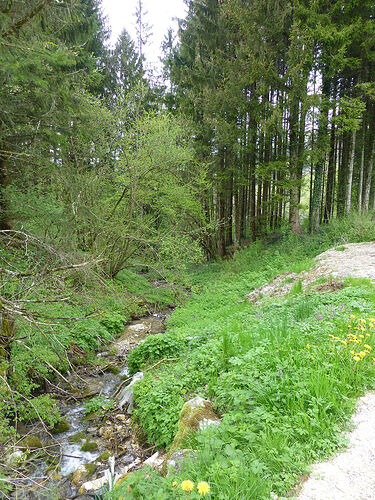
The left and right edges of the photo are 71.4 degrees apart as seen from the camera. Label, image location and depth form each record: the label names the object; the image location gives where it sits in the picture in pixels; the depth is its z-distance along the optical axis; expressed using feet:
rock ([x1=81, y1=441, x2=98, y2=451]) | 12.53
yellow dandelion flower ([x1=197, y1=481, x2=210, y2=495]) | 4.78
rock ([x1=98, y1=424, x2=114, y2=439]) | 13.23
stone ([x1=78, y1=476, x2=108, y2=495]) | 10.33
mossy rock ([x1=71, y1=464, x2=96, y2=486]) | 10.81
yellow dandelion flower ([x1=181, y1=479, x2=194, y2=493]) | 4.84
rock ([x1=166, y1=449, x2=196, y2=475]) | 6.82
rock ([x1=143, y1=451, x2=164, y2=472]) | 9.24
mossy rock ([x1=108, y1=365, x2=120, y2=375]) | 19.57
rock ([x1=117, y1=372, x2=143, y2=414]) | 14.53
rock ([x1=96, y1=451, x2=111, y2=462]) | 11.76
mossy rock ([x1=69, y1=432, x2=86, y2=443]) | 13.17
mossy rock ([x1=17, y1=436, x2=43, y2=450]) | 12.02
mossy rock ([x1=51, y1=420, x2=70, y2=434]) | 13.85
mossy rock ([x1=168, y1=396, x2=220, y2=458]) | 8.63
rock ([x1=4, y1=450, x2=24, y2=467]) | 8.49
